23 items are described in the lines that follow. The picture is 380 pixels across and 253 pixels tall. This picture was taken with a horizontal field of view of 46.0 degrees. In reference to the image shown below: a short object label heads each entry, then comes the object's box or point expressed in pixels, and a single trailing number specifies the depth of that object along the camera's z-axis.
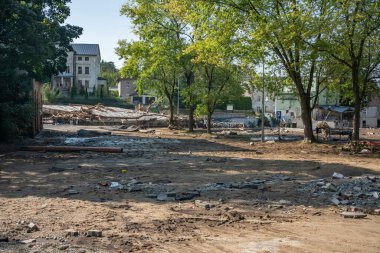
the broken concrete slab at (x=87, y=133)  31.53
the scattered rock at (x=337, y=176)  12.79
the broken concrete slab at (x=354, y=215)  8.55
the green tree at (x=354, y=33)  20.81
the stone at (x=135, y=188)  11.13
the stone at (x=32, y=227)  7.24
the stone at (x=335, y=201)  9.66
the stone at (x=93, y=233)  6.97
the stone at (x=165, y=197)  10.01
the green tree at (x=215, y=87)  36.72
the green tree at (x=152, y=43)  37.66
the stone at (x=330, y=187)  10.88
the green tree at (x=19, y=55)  18.66
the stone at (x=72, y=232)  7.01
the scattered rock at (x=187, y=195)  10.10
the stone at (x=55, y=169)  14.69
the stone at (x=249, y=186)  11.47
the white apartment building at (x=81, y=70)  84.25
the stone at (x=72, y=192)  10.61
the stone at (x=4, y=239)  6.60
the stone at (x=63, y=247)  6.34
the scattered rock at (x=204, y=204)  9.23
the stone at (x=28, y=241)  6.59
